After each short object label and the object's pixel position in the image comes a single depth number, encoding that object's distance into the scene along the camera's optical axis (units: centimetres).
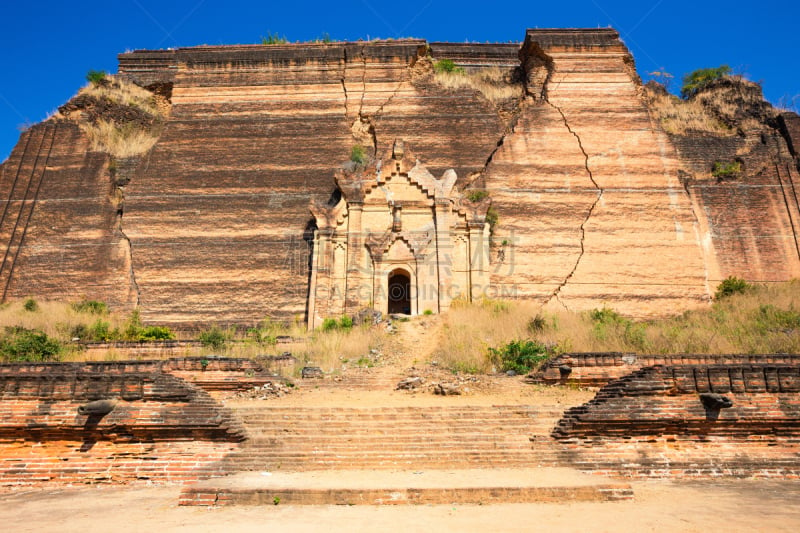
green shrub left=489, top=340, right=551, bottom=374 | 1212
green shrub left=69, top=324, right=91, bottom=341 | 1562
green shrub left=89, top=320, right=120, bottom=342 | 1579
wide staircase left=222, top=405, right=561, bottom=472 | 761
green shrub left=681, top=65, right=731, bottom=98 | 2598
